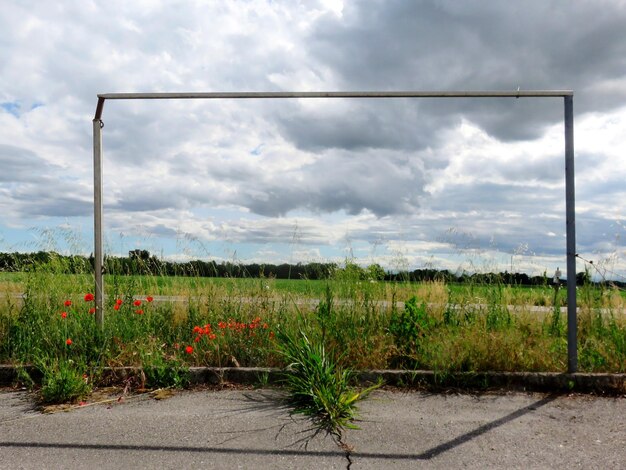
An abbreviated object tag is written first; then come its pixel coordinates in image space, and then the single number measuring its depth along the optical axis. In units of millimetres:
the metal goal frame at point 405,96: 4930
